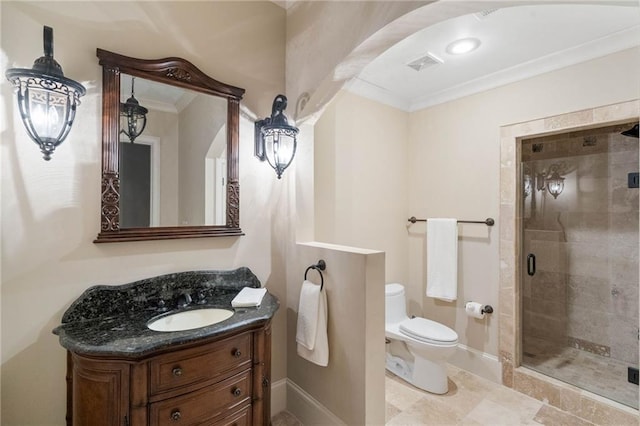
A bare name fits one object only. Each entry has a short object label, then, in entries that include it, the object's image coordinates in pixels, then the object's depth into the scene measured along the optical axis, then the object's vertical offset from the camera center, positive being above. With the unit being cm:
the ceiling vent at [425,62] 225 +118
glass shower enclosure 247 -37
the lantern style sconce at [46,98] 112 +45
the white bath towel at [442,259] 272 -42
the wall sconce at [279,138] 177 +45
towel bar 254 -7
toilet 226 -104
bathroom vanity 113 -61
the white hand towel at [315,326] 173 -66
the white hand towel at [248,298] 154 -45
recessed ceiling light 205 +118
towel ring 180 -32
